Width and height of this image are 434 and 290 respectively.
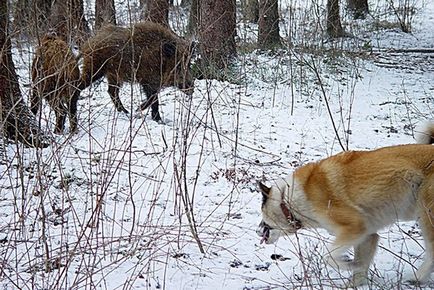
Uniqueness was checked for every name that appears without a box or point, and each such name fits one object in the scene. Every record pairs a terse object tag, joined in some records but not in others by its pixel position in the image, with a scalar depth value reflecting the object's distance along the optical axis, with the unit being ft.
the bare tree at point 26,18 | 16.28
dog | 11.56
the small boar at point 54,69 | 16.77
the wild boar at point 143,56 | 24.47
